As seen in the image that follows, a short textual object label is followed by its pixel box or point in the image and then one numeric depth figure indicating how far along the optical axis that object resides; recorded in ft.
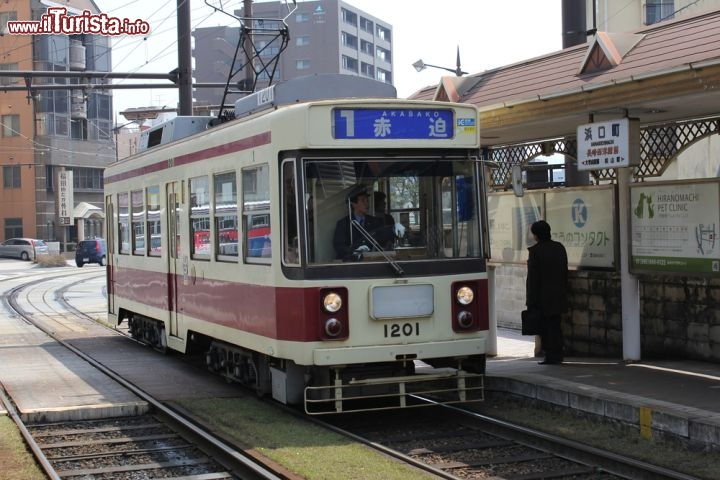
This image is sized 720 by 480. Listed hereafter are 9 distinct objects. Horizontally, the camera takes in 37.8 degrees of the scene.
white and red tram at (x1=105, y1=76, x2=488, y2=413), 30.50
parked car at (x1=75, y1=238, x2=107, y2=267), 185.98
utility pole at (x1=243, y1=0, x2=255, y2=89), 75.55
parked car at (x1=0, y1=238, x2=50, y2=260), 208.74
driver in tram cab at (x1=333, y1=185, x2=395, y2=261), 30.76
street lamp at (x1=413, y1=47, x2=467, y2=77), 115.34
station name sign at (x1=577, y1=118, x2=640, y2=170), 36.14
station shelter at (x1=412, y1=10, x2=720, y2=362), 34.37
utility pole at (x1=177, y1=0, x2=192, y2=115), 70.59
